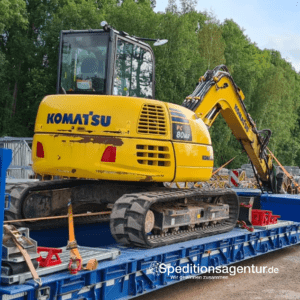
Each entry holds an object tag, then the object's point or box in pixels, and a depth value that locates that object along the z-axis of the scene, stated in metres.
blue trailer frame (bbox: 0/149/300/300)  4.58
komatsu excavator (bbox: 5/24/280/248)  6.54
